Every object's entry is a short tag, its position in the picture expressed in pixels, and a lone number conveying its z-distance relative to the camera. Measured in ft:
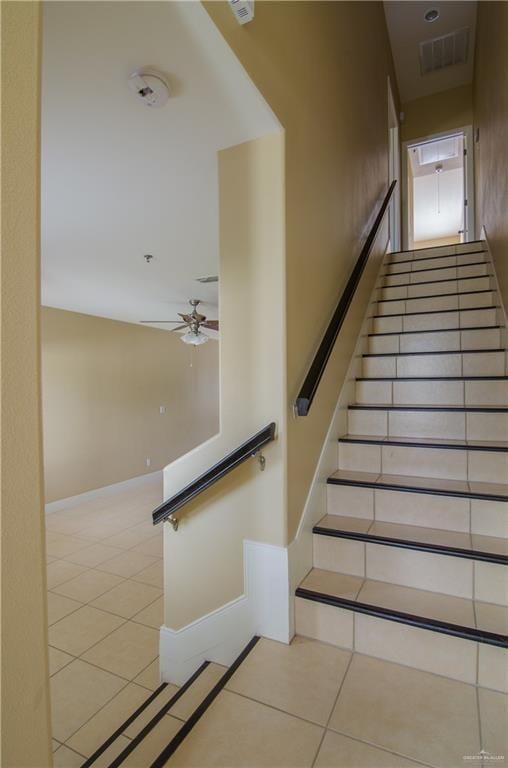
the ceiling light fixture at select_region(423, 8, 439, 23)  13.80
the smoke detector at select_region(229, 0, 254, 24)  3.88
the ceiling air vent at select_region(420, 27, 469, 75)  14.61
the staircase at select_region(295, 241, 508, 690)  4.65
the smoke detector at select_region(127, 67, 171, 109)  4.23
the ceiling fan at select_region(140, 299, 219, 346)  13.09
